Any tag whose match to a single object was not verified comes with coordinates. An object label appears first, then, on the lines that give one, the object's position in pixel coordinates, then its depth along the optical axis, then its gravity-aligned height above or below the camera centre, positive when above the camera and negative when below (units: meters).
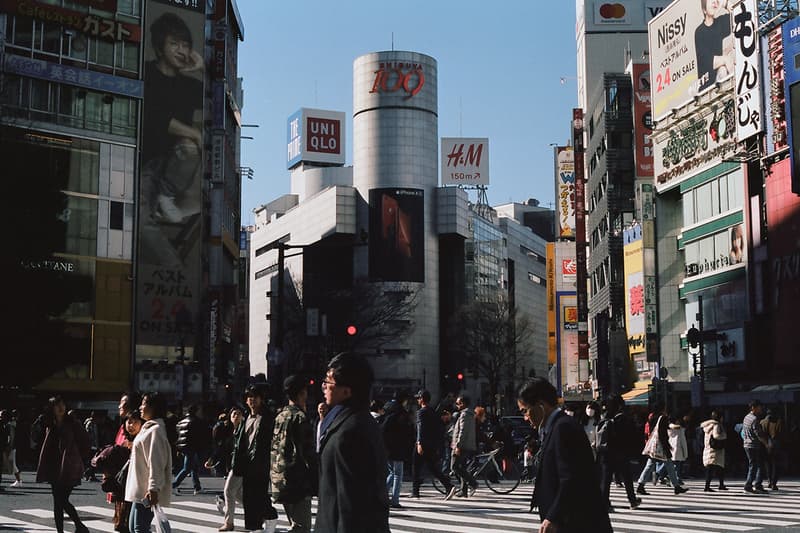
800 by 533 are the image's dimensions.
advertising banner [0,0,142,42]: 56.53 +19.16
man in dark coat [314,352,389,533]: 5.71 -0.32
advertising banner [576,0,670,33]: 92.50 +30.53
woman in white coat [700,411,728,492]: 22.22 -0.84
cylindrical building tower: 129.62 +24.48
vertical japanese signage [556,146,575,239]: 87.31 +16.31
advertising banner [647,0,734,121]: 52.81 +16.54
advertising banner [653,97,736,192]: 52.34 +12.21
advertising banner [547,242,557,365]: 98.12 +9.81
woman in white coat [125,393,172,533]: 9.59 -0.50
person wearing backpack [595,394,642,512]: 17.62 -0.59
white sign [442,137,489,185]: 148.75 +30.71
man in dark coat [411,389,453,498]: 18.97 -0.53
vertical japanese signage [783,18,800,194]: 42.09 +11.16
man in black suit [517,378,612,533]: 6.52 -0.45
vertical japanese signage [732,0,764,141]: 45.28 +12.75
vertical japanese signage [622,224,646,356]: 61.62 +5.99
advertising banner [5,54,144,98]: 56.37 +16.34
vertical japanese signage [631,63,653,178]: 63.16 +15.09
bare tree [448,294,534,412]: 102.00 +5.85
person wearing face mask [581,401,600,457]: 21.07 -0.24
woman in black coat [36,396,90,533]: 12.81 -0.60
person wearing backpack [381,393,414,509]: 18.23 -0.50
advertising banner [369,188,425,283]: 128.62 +18.58
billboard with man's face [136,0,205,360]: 62.56 +11.88
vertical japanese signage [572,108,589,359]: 81.50 +11.66
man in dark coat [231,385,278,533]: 11.60 -0.60
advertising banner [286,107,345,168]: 160.38 +36.67
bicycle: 21.91 -1.33
